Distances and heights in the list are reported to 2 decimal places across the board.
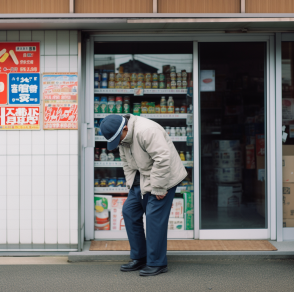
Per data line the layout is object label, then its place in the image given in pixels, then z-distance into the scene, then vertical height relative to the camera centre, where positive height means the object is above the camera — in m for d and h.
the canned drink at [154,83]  5.50 +1.04
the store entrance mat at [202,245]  4.91 -1.30
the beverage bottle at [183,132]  5.44 +0.30
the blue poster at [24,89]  4.92 +0.85
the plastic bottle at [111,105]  5.48 +0.71
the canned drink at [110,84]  5.48 +1.02
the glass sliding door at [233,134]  5.39 +0.27
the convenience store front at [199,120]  5.32 +0.48
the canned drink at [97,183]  5.45 -0.47
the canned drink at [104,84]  5.45 +1.02
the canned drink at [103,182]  5.48 -0.46
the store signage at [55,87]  4.93 +0.88
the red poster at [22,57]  4.93 +1.29
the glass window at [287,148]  5.39 +0.05
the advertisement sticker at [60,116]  4.91 +0.49
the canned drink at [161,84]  5.51 +1.03
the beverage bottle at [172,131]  5.46 +0.31
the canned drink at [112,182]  5.52 -0.46
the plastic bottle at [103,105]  5.44 +0.70
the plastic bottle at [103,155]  5.48 -0.05
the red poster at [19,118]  4.92 +0.46
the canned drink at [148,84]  5.50 +1.03
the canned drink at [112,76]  5.48 +1.15
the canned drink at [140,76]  5.49 +1.14
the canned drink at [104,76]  5.45 +1.14
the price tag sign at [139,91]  5.50 +0.92
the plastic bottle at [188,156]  5.43 -0.06
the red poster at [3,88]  4.93 +0.87
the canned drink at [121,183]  5.55 -0.48
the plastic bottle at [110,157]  5.50 -0.08
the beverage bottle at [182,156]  5.46 -0.06
